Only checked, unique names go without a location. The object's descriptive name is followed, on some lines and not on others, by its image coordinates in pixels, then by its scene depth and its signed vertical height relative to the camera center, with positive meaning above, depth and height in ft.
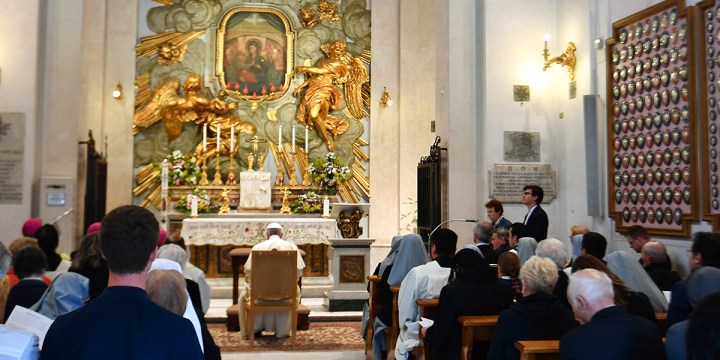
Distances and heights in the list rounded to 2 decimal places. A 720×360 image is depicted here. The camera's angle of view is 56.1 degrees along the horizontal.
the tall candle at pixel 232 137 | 48.22 +5.07
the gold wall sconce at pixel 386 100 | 52.70 +8.39
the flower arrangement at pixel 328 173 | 50.80 +2.61
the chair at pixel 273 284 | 28.66 -3.27
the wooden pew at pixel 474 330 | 15.67 -2.87
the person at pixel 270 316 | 30.25 -4.91
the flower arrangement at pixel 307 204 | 49.27 +0.24
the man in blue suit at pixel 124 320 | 6.43 -1.10
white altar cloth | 42.68 -1.48
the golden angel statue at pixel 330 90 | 53.06 +9.25
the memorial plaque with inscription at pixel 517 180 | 35.76 +1.51
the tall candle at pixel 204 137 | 49.34 +5.09
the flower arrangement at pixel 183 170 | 49.42 +2.70
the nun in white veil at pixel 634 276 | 16.12 -1.61
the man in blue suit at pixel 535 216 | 28.14 -0.32
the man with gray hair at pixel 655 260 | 20.01 -1.56
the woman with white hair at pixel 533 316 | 12.86 -2.09
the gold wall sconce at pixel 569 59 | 34.94 +7.70
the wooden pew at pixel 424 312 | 18.76 -2.95
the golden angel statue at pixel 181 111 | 51.16 +7.28
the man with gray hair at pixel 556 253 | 16.76 -1.15
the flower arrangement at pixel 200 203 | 47.09 +0.28
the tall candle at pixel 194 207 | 43.52 +0.00
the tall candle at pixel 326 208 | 45.01 -0.07
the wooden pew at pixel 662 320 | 16.02 -2.64
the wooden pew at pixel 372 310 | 24.80 -3.79
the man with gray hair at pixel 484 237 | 24.38 -1.06
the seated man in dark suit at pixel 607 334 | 10.02 -1.88
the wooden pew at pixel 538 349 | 11.76 -2.46
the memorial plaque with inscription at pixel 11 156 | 36.06 +2.69
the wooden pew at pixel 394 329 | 22.24 -4.09
